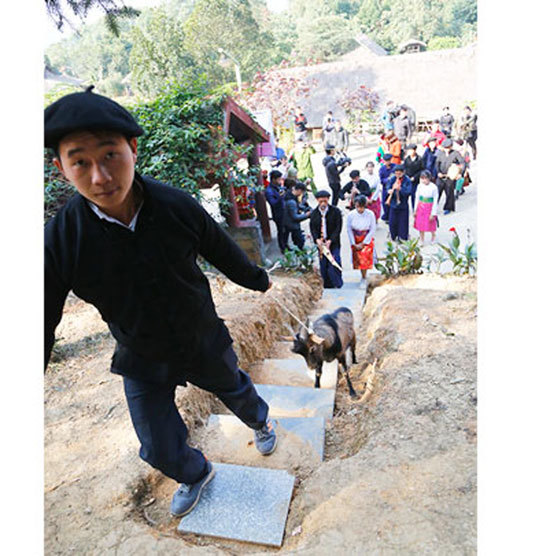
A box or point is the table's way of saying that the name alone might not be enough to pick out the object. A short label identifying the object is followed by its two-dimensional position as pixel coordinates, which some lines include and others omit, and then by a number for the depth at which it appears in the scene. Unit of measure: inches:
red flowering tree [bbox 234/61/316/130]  750.5
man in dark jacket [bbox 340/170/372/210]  344.8
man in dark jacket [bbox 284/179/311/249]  313.3
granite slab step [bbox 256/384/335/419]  130.0
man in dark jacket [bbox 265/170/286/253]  339.3
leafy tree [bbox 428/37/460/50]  1240.2
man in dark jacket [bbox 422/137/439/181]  423.5
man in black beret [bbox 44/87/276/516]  58.5
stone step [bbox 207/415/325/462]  107.9
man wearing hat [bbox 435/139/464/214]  412.2
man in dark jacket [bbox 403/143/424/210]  396.5
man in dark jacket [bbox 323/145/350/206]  415.8
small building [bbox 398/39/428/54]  1219.9
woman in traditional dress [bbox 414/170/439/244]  330.0
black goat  138.3
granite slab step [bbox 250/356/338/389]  160.7
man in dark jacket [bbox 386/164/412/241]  340.8
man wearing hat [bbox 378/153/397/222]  380.8
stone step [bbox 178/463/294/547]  85.3
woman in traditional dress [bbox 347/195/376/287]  263.9
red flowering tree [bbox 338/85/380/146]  891.4
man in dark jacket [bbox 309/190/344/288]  248.4
